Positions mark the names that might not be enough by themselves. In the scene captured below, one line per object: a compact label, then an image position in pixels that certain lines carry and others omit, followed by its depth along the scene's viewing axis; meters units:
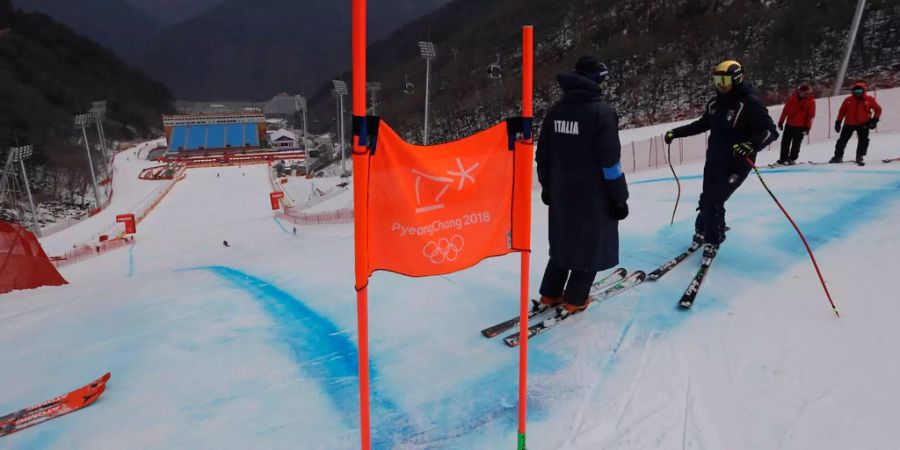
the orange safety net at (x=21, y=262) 7.36
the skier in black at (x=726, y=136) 4.23
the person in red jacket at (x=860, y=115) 8.44
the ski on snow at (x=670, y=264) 4.59
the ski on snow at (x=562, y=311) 3.62
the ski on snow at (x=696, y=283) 3.96
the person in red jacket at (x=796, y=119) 8.99
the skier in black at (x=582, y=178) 3.13
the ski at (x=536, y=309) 3.72
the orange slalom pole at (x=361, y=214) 1.81
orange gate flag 2.14
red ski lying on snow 2.91
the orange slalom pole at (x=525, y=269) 2.24
